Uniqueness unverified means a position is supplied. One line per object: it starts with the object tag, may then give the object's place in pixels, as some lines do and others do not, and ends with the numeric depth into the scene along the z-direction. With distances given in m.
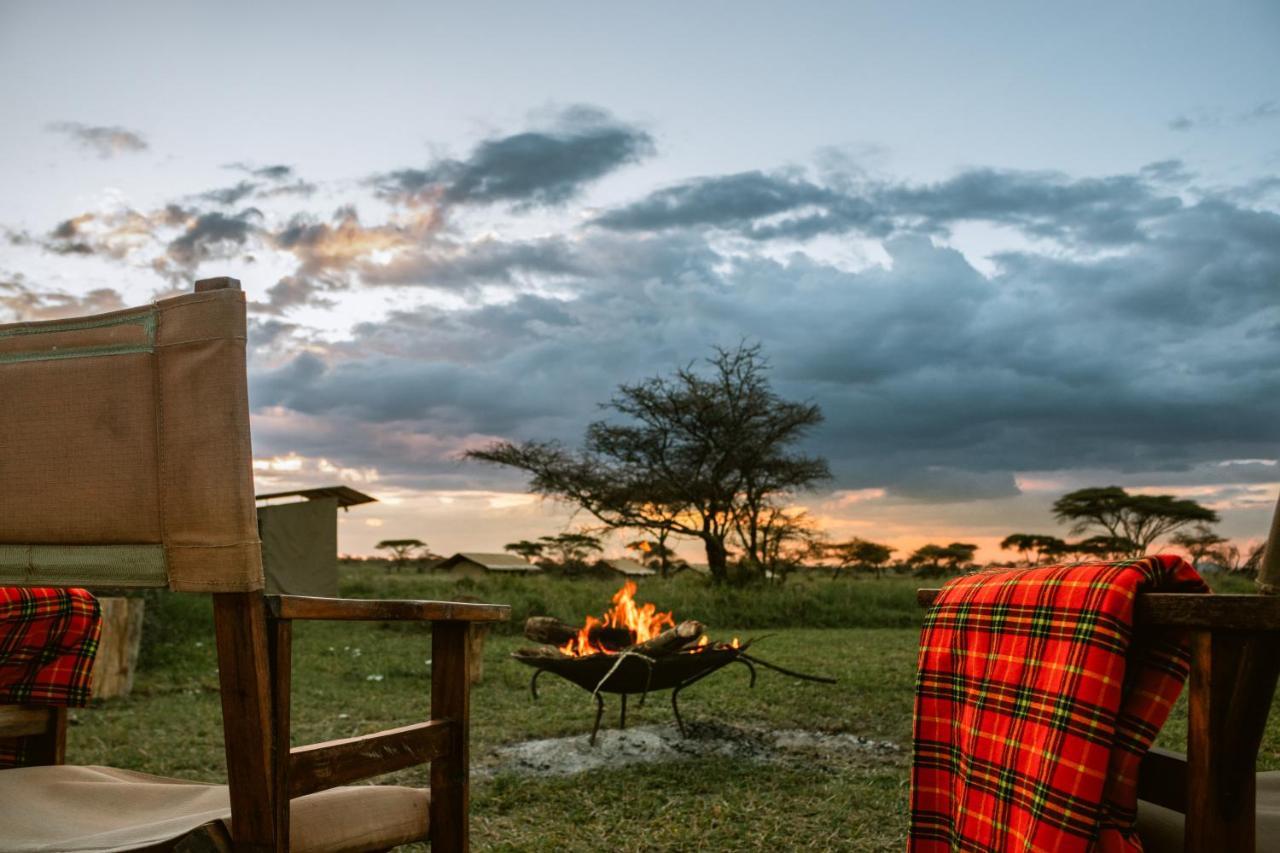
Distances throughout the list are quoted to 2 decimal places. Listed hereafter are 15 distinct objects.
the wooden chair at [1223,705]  1.23
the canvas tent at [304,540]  13.74
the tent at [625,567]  20.38
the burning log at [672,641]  4.59
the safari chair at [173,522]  1.42
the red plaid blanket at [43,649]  2.13
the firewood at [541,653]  4.76
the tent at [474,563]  24.45
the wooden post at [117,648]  6.37
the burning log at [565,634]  5.39
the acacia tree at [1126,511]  24.06
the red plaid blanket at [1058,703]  1.40
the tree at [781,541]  17.48
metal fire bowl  4.48
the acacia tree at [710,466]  18.12
